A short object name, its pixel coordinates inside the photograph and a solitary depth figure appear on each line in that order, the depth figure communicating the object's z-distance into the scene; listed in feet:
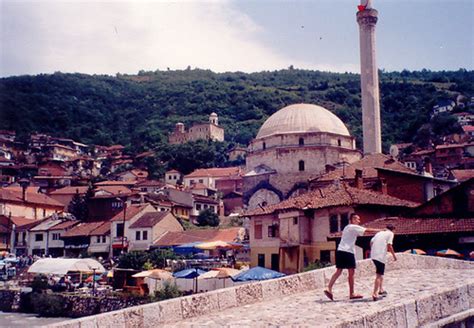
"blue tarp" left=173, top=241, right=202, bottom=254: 96.63
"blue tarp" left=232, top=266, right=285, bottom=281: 63.41
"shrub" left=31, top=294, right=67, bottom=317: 90.27
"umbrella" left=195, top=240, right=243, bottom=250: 87.56
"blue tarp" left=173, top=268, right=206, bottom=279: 74.47
